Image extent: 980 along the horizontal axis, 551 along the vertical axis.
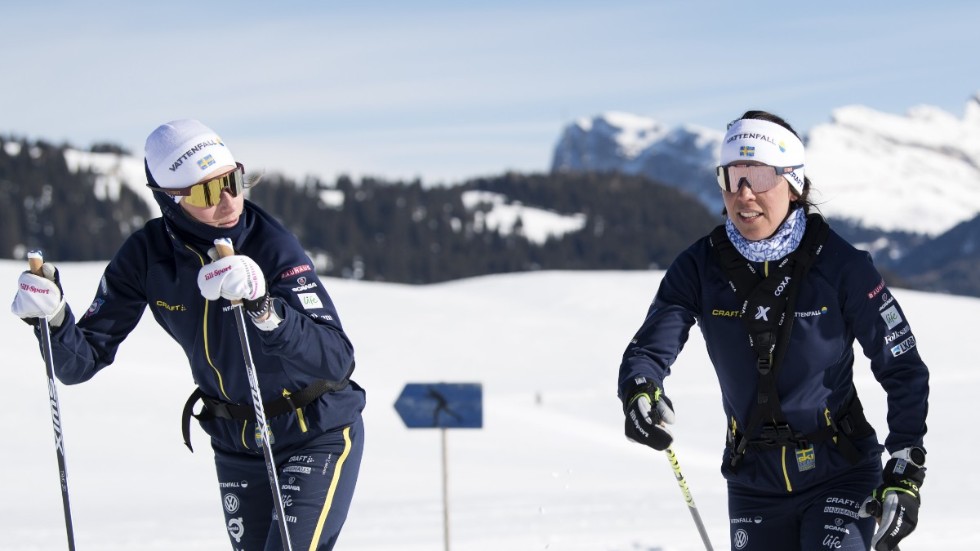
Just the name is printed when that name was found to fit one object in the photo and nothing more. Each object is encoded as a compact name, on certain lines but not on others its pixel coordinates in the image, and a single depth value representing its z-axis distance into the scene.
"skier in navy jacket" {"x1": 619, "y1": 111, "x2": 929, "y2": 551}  7.58
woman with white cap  8.02
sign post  16.80
